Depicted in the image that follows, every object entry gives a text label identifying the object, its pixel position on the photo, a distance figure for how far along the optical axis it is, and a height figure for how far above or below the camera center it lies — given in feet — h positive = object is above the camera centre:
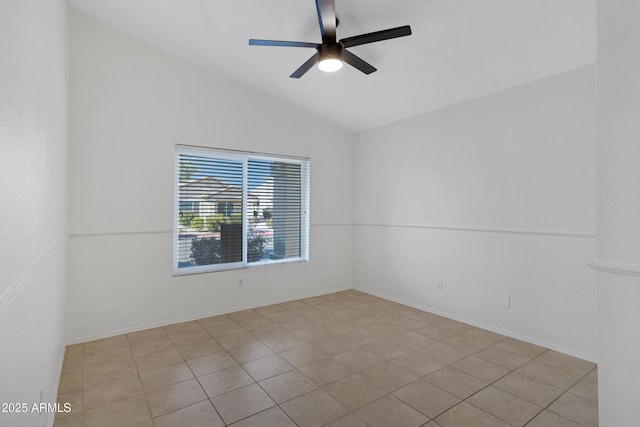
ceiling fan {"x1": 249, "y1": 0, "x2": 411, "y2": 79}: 7.07 +4.30
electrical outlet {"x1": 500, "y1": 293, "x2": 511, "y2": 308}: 10.79 -2.94
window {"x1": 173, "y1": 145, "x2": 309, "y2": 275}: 12.46 +0.20
